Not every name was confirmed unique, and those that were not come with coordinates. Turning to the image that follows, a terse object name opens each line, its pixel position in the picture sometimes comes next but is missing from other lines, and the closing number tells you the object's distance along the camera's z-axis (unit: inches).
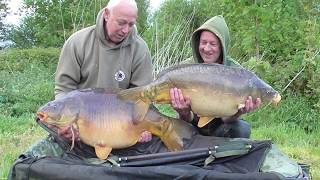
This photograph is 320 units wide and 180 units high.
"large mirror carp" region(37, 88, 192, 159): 75.3
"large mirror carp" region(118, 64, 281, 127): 76.2
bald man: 91.6
